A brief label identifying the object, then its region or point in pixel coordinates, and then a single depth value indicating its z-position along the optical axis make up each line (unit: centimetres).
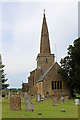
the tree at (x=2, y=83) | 1529
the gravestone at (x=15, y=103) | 963
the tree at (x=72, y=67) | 1939
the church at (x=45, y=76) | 2323
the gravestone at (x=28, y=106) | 898
